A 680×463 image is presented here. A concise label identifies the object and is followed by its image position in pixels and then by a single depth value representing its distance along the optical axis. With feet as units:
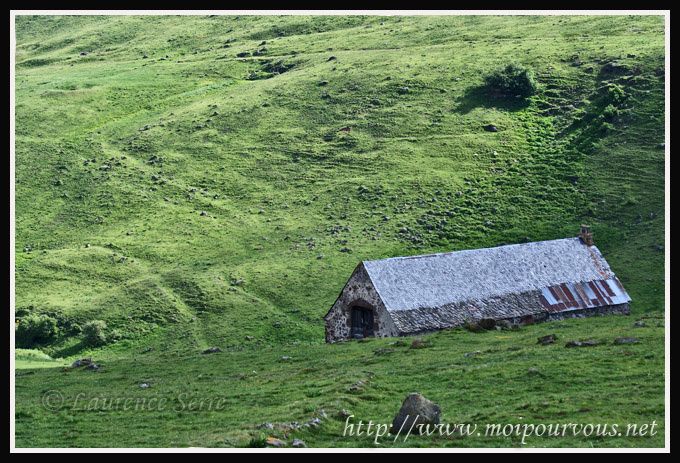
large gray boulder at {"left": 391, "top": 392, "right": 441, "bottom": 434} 132.05
